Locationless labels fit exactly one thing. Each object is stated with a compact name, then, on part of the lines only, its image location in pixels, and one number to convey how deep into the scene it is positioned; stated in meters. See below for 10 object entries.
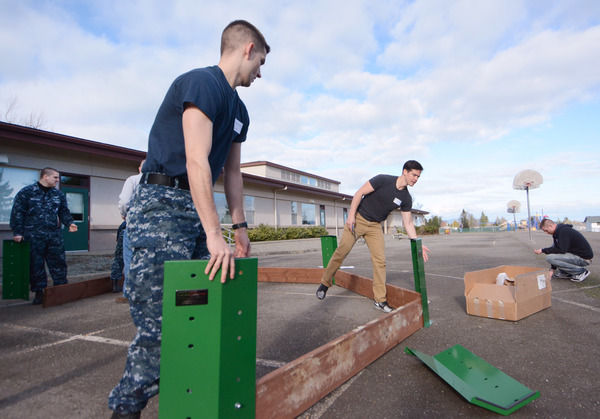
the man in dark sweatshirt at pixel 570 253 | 5.76
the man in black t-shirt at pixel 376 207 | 4.43
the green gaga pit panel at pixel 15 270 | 4.61
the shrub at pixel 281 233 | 18.38
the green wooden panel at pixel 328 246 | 6.00
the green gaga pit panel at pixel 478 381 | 1.83
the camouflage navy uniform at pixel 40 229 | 4.75
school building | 10.23
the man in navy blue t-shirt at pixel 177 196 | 1.45
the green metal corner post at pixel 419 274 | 3.49
